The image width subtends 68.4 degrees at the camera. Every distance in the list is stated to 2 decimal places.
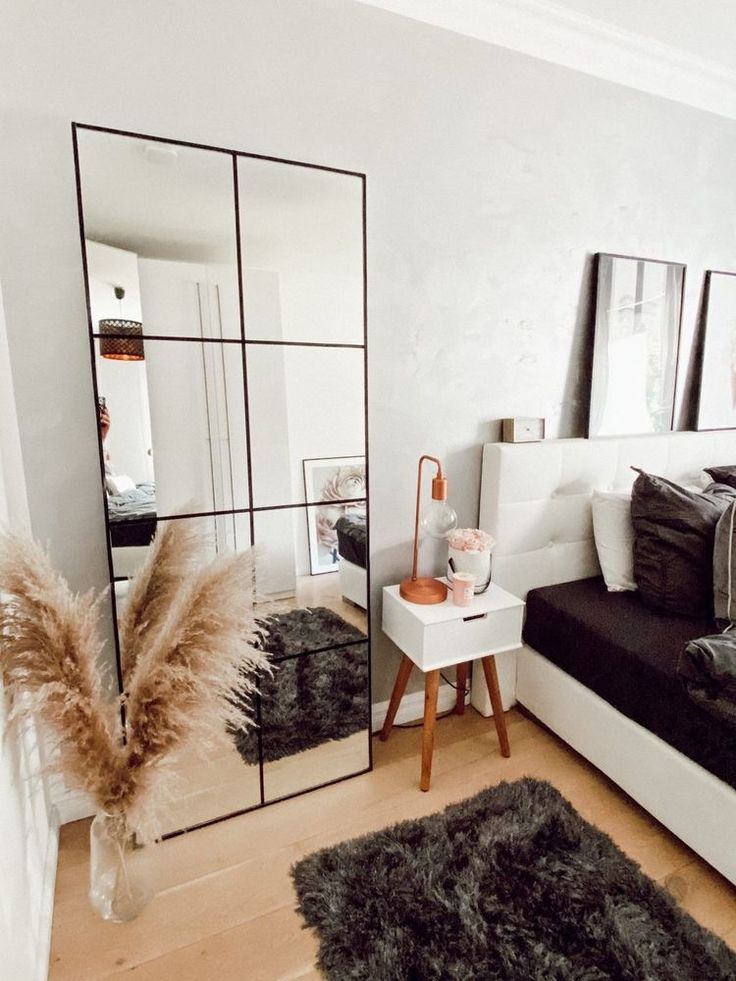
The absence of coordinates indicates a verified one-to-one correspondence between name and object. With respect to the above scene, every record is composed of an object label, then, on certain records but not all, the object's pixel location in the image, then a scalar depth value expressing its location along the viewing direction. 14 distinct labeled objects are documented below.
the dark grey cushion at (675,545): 1.79
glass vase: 1.26
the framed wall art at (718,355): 2.42
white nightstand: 1.71
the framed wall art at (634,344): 2.14
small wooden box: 2.02
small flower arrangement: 1.82
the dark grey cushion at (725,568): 1.68
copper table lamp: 1.73
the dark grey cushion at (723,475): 2.18
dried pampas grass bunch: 1.04
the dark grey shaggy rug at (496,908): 1.23
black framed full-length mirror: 1.43
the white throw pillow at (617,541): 2.01
